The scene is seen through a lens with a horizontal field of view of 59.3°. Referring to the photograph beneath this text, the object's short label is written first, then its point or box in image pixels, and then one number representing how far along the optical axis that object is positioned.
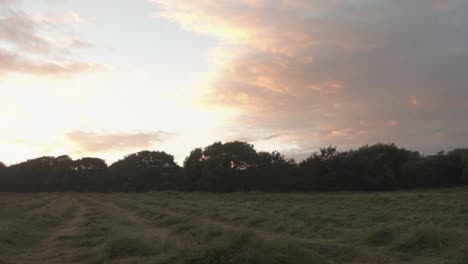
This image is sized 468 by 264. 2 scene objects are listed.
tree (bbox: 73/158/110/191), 94.88
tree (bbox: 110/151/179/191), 92.31
